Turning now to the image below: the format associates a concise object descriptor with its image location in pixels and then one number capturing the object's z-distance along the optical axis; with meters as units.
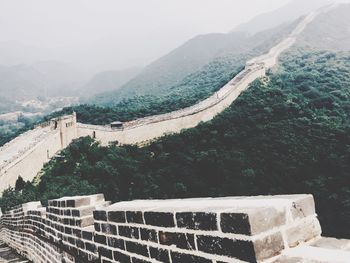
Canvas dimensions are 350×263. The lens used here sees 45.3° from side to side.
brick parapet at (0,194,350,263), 1.99
